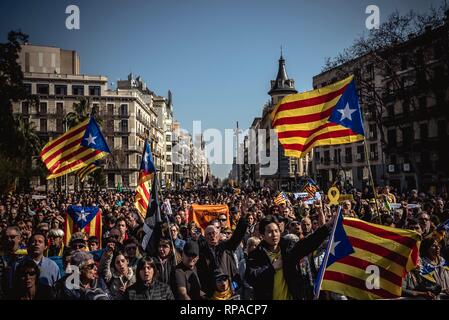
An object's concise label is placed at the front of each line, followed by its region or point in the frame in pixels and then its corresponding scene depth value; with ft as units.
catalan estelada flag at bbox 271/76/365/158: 22.67
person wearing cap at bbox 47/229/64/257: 25.91
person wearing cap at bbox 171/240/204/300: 14.84
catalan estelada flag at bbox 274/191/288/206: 49.03
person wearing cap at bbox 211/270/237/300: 14.82
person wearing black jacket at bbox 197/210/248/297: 16.56
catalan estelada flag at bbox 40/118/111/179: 35.50
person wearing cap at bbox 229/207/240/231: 40.29
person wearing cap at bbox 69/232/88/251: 21.47
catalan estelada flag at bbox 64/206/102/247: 32.32
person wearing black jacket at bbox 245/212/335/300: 14.76
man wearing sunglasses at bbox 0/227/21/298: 15.61
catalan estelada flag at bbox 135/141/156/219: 33.55
